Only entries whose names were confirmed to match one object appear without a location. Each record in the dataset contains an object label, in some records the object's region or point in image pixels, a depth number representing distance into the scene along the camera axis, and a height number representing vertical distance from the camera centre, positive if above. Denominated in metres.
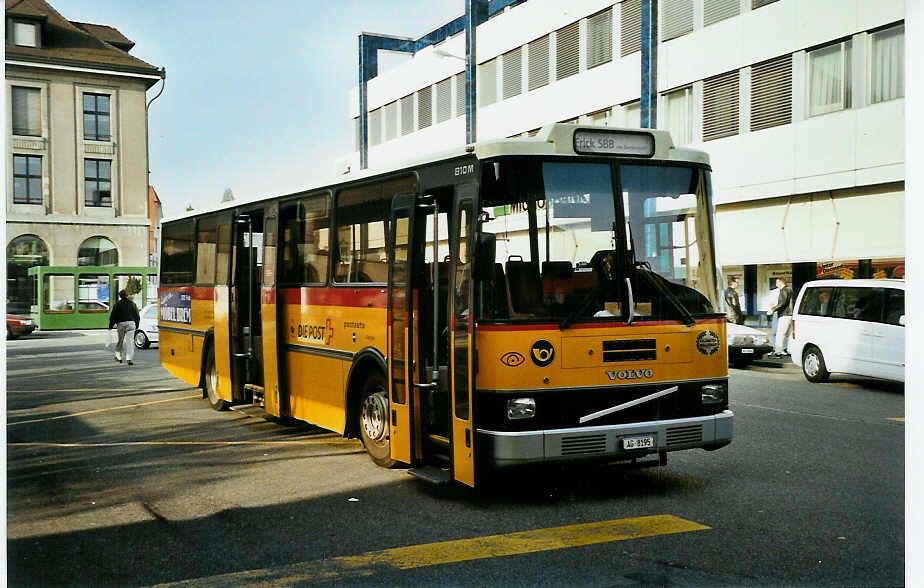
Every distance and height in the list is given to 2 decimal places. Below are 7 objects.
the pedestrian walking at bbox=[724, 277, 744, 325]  16.98 -0.32
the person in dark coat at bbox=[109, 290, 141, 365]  19.97 -0.93
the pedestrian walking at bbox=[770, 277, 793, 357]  18.84 -0.80
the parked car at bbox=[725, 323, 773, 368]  19.23 -1.34
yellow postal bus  7.18 -0.22
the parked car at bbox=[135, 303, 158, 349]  27.34 -1.54
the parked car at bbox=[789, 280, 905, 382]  14.16 -0.82
